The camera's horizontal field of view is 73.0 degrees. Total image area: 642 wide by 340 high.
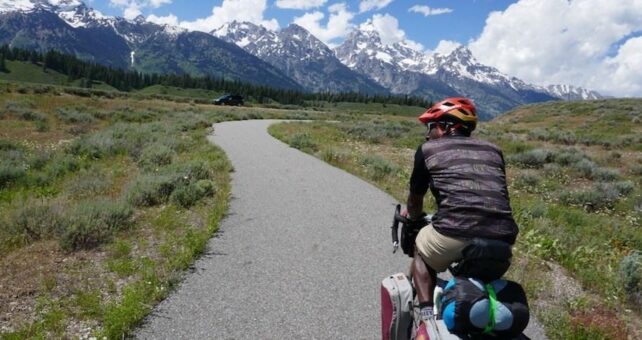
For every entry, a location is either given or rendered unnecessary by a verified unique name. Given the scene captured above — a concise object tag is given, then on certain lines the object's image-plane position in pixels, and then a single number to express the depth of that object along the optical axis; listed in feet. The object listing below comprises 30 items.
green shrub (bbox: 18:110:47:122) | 97.46
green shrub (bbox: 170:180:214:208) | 30.78
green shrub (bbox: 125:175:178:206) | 30.63
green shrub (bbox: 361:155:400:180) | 46.62
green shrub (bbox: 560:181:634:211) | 45.47
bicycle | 9.55
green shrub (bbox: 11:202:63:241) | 23.08
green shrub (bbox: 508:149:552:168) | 68.64
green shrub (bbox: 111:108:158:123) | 111.24
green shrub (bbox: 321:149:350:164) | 53.88
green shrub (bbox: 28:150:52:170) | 47.75
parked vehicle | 216.54
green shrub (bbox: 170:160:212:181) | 35.68
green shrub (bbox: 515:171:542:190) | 52.22
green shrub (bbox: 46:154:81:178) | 43.96
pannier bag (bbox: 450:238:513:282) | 10.12
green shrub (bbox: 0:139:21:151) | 57.64
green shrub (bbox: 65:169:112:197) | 34.09
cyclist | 10.87
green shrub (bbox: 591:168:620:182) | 59.16
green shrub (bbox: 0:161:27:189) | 40.16
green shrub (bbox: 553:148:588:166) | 69.00
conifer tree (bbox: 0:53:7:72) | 428.15
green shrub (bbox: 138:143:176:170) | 45.32
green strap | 9.43
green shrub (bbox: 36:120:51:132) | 83.45
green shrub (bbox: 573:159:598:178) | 61.38
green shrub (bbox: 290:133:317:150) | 64.59
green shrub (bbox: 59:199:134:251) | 22.13
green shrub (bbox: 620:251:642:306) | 20.11
